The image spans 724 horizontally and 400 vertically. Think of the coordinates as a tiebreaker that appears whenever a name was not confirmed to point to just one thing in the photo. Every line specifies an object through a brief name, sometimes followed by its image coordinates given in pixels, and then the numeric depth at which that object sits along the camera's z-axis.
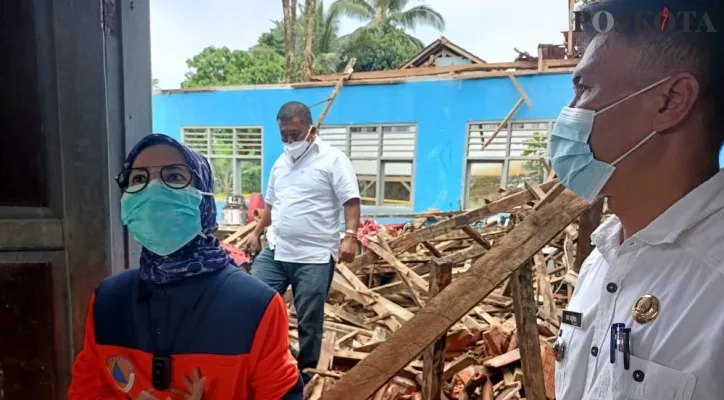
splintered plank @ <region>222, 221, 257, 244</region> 7.35
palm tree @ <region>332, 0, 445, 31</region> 19.25
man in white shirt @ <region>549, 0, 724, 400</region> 0.97
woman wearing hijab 1.29
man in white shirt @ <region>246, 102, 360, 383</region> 3.34
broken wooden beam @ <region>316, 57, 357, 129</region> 10.42
